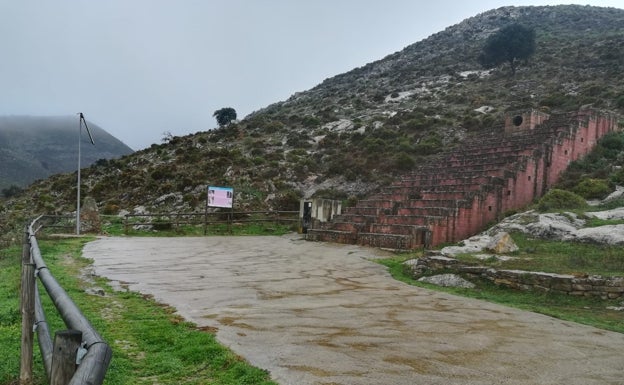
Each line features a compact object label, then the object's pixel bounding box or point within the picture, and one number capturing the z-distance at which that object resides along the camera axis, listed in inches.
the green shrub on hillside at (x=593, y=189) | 654.5
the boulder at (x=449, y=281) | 395.3
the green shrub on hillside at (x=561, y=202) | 613.2
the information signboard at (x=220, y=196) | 921.5
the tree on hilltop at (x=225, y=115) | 2709.2
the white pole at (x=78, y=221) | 828.6
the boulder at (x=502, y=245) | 458.0
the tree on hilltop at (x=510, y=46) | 2178.9
